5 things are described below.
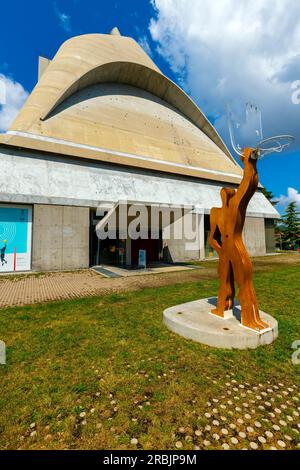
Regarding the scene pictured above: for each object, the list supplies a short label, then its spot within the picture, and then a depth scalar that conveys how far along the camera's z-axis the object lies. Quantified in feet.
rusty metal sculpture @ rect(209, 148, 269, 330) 18.07
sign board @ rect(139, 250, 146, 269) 57.72
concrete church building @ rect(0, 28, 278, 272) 54.08
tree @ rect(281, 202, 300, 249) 145.28
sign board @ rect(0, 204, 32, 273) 51.47
